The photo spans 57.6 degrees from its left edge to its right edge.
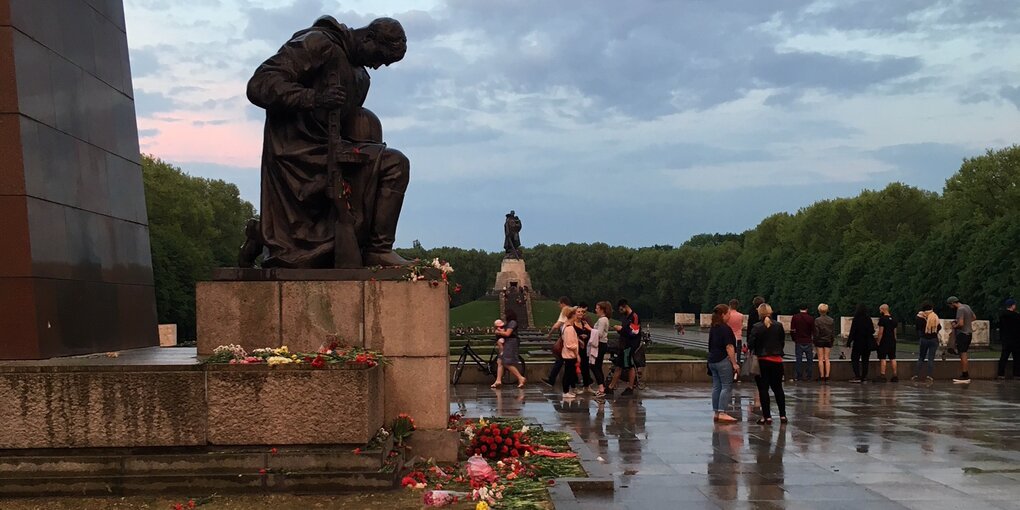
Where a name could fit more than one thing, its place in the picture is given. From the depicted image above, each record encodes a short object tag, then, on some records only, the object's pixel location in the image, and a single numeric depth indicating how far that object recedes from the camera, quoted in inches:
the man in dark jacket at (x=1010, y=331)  788.6
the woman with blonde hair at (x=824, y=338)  767.2
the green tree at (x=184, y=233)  1807.3
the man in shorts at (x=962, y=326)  777.6
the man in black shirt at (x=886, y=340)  784.3
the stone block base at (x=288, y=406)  276.7
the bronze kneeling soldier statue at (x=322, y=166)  330.3
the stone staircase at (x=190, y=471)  268.1
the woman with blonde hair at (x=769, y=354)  508.7
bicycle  772.6
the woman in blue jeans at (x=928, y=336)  776.9
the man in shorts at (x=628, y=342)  651.5
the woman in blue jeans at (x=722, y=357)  515.5
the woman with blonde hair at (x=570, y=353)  645.3
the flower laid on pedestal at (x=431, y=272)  324.5
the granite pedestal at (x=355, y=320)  317.1
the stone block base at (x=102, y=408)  268.4
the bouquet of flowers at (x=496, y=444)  343.6
